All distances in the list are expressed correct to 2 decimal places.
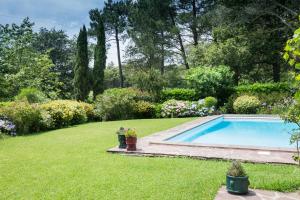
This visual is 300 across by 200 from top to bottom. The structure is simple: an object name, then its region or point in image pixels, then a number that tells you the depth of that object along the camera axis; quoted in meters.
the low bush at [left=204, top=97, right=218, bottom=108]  18.81
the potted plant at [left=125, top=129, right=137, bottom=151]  8.30
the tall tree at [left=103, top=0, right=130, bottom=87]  34.06
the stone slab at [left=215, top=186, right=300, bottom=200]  4.83
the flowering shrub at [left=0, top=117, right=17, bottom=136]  12.51
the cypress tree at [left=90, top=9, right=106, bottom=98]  29.47
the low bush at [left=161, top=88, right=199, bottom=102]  21.16
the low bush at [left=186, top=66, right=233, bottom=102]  20.38
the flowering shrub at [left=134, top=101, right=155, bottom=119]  18.62
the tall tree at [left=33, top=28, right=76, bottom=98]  38.91
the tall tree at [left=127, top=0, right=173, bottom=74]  31.48
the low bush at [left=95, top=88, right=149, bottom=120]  18.00
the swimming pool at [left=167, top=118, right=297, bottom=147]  11.81
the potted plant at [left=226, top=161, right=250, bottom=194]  4.95
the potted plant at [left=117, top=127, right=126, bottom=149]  8.63
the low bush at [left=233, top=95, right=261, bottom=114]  18.64
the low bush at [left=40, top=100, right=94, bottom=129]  14.12
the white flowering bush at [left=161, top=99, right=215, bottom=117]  18.56
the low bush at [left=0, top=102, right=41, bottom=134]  12.98
